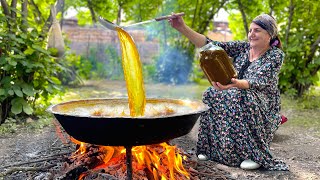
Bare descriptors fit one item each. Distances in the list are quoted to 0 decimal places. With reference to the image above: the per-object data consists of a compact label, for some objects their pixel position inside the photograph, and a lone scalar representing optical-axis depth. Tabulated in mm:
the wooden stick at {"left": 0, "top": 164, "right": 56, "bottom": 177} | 2801
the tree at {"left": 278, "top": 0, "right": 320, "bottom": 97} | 7254
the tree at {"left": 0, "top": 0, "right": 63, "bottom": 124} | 4664
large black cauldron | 1987
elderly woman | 3107
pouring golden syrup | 2365
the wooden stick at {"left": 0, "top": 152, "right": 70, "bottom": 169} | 3010
